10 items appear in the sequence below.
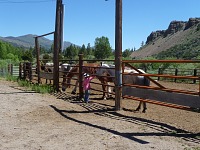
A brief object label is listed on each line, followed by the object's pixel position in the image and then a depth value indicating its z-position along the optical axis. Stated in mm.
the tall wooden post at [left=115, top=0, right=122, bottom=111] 7076
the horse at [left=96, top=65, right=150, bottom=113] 8180
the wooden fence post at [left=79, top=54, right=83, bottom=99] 9193
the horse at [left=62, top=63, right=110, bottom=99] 9973
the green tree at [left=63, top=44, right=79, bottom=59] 108414
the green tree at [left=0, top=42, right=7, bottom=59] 105417
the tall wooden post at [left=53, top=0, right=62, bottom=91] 11304
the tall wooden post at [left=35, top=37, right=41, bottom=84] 13822
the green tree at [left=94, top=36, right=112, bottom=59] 88730
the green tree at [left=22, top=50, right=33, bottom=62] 79018
